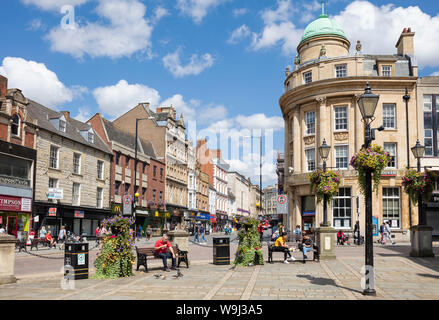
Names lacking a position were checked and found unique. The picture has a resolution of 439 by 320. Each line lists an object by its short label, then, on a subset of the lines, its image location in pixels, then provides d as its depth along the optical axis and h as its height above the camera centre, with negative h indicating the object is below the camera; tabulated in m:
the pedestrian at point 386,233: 31.27 -1.70
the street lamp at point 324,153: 19.31 +2.52
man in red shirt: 14.70 -1.44
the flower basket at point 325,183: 20.42 +1.26
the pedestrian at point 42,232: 31.20 -1.79
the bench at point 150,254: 14.85 -1.67
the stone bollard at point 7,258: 12.14 -1.45
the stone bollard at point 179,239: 16.75 -1.18
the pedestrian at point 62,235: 32.41 -2.06
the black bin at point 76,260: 12.83 -1.55
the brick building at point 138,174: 45.56 +3.96
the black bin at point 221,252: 17.12 -1.72
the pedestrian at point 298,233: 31.63 -1.86
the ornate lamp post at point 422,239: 18.83 -1.27
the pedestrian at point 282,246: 17.26 -1.48
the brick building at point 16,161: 29.48 +3.32
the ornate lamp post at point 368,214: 9.82 -0.10
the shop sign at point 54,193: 33.12 +1.13
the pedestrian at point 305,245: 17.67 -1.51
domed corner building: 36.19 +7.39
